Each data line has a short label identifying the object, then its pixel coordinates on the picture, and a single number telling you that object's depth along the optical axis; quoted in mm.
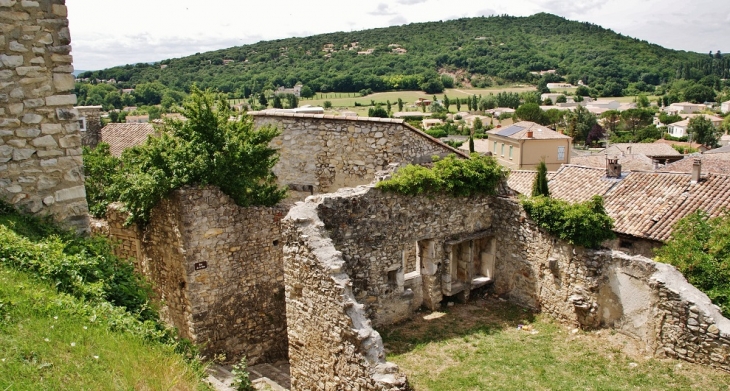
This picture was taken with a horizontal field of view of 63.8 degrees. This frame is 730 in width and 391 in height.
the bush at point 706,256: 11266
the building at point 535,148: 56406
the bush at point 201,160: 11266
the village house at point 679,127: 96325
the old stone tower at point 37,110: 7359
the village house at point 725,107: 130250
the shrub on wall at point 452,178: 11875
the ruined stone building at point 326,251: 7652
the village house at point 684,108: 128938
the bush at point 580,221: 11703
